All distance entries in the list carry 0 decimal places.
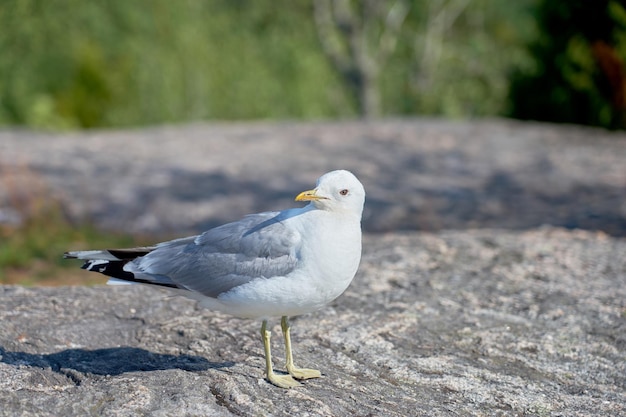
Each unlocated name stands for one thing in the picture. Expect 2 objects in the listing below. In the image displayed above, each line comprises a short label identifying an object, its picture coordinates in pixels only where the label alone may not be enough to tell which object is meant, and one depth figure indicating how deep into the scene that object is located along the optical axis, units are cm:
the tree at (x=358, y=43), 1816
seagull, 337
